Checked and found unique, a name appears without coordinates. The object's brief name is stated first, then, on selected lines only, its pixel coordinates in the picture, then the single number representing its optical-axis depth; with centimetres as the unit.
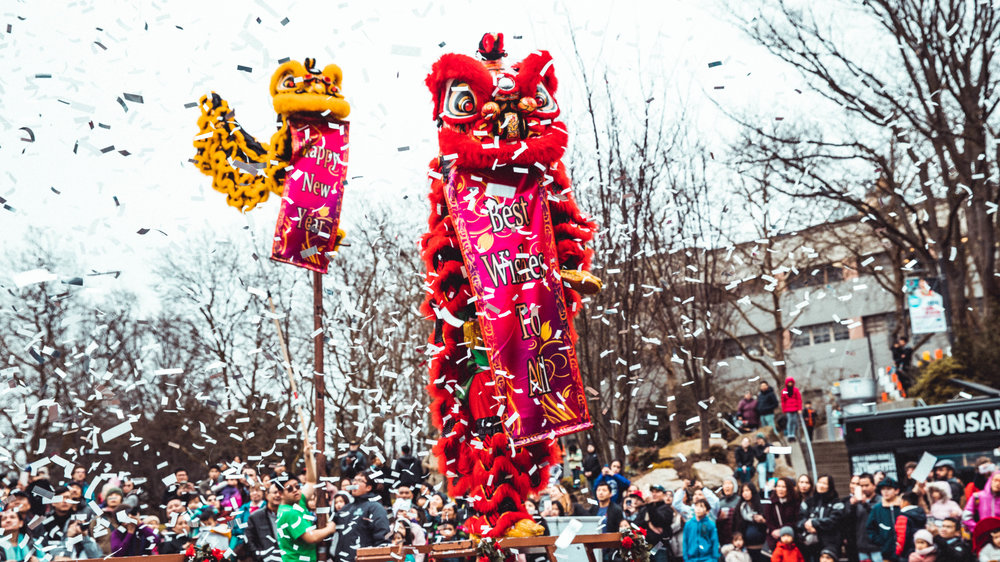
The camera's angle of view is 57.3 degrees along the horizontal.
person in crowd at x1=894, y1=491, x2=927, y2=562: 801
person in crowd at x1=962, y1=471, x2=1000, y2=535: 788
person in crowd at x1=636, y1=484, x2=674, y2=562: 938
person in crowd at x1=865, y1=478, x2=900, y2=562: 832
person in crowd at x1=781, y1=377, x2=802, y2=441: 1480
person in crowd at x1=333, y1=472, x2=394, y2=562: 762
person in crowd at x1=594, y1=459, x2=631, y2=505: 1008
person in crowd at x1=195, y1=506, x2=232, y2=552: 892
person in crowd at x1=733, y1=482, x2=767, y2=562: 949
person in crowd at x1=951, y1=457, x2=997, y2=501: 888
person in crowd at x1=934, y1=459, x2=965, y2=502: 874
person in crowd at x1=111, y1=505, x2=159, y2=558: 862
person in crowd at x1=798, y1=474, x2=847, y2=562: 851
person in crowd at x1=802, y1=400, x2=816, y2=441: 1614
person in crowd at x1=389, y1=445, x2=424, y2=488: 1023
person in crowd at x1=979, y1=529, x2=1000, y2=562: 677
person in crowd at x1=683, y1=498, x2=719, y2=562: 908
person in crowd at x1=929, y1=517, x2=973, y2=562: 755
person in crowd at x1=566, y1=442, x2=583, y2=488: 1912
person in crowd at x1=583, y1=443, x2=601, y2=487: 1183
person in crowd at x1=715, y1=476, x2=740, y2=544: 979
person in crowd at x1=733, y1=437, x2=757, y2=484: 1189
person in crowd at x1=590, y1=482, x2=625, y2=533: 877
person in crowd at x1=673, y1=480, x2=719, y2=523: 958
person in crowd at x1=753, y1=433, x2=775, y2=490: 1212
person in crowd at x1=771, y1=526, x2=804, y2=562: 854
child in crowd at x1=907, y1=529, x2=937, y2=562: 759
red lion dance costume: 673
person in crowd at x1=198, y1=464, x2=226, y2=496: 1160
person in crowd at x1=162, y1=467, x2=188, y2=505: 1003
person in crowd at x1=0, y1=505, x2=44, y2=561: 719
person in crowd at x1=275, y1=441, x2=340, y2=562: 714
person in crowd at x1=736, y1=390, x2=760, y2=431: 1603
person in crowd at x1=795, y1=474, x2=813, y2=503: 899
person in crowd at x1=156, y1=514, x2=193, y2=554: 908
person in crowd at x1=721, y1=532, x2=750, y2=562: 927
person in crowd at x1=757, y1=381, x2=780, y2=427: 1625
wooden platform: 625
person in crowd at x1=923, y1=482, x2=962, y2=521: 811
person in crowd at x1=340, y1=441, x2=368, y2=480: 1112
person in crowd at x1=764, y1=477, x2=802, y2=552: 903
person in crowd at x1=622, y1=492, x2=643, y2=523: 976
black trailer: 966
